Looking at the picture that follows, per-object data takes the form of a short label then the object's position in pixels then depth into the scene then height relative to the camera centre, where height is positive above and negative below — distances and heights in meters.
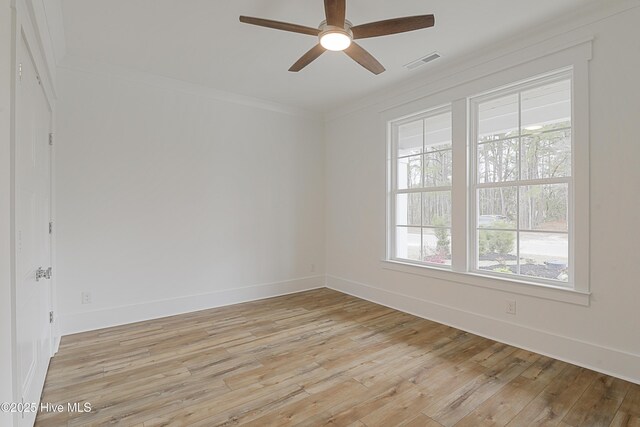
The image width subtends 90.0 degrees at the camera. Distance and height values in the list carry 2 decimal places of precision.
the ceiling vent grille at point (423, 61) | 3.21 +1.55
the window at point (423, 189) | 3.64 +0.25
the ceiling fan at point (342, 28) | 2.05 +1.25
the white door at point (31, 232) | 1.65 -0.13
